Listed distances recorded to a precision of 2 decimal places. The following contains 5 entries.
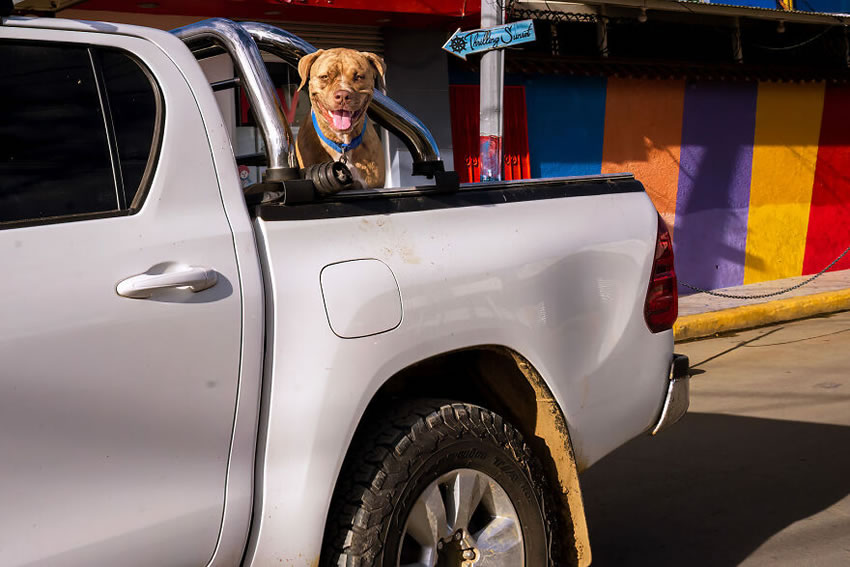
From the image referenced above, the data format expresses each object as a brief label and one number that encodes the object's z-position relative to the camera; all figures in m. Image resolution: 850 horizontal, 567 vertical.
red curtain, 10.28
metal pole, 8.03
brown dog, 3.94
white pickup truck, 2.15
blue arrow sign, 7.33
